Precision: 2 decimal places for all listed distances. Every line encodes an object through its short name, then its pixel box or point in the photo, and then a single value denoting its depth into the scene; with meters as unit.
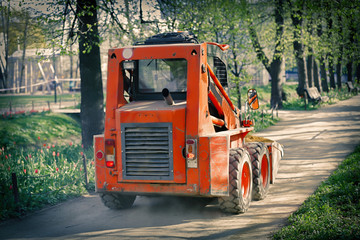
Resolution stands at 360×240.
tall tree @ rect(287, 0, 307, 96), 28.93
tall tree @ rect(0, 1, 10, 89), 31.92
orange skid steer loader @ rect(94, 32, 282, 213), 7.09
